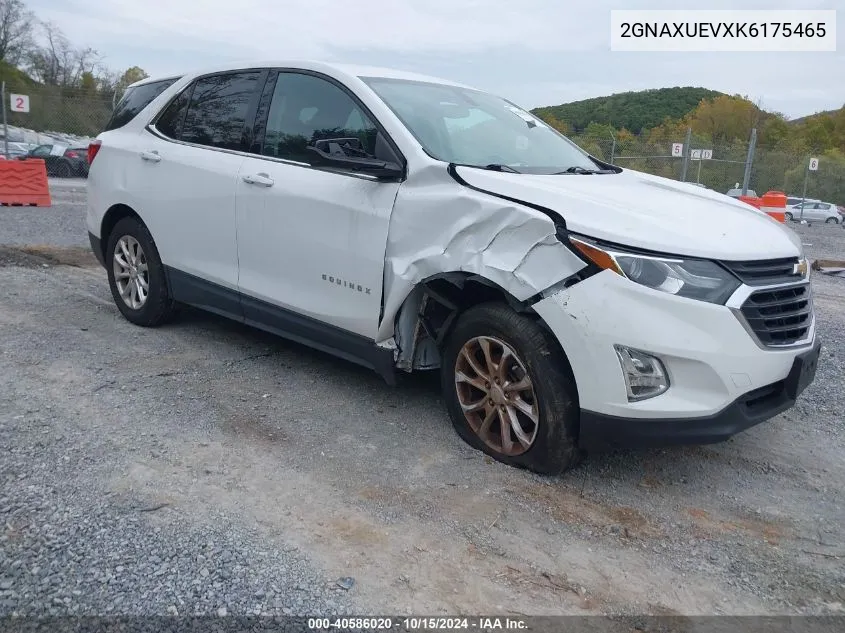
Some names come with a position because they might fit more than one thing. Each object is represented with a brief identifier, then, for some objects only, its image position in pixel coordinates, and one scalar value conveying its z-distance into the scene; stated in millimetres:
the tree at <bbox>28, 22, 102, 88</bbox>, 45244
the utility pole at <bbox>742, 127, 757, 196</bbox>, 18094
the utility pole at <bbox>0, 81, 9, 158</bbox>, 18500
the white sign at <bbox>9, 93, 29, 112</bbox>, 20141
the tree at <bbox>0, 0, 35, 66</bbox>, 49938
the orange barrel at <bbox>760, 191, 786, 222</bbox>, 12031
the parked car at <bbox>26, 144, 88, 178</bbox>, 24188
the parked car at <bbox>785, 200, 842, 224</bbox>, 29266
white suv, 3066
